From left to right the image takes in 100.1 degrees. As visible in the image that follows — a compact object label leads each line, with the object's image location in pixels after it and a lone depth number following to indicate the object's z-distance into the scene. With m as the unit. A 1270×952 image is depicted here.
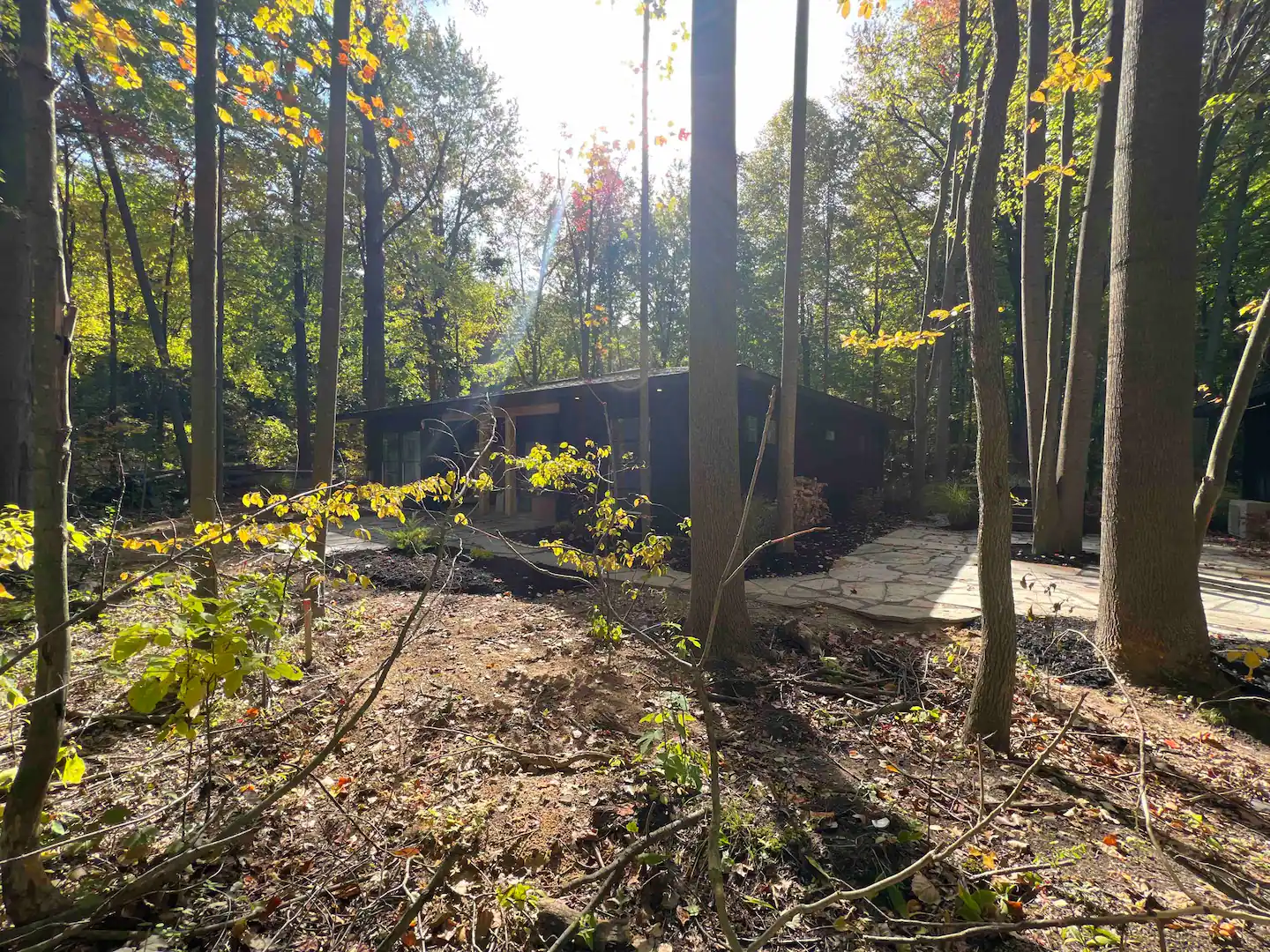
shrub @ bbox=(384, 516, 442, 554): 6.95
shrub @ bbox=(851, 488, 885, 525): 10.96
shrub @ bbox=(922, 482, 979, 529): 9.42
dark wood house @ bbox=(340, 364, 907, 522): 9.22
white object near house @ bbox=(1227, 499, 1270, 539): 8.08
